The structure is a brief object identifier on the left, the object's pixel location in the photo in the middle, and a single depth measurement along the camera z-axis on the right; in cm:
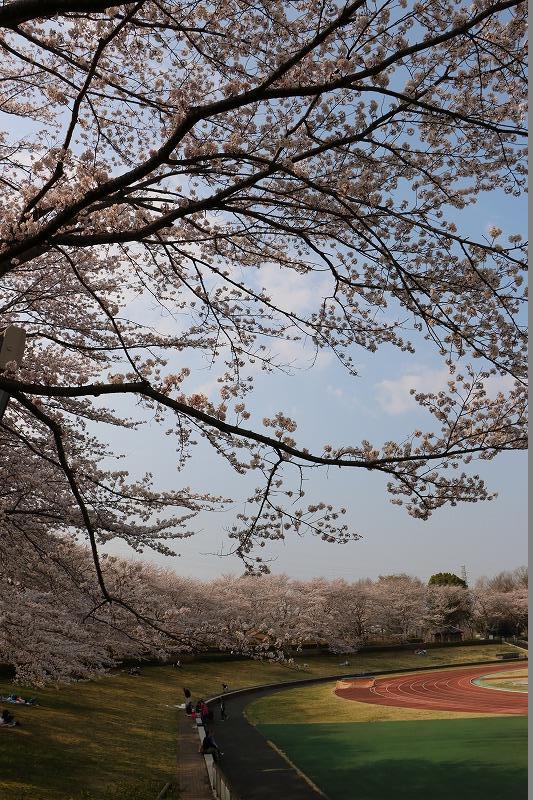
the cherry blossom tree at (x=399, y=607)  6306
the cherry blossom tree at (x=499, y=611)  7248
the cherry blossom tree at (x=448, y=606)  6881
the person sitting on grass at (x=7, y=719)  1753
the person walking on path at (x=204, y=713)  2281
